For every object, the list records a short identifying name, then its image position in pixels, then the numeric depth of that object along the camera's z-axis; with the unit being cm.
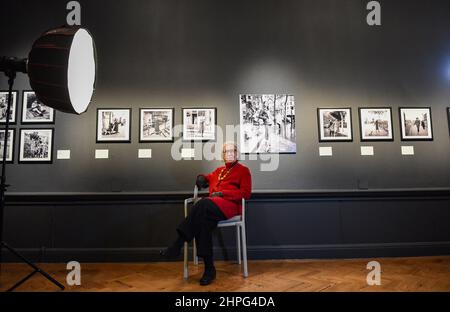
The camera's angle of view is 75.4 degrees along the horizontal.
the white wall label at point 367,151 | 347
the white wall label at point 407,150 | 350
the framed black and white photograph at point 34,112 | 343
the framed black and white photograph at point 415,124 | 352
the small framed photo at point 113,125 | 340
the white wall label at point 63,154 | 338
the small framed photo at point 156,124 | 341
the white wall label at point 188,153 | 339
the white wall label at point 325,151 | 345
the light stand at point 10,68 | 177
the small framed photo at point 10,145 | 338
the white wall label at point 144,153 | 339
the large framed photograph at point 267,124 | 342
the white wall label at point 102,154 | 338
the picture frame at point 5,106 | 344
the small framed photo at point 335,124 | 348
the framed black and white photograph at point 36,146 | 339
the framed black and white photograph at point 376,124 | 350
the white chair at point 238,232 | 256
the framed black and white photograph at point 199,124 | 342
